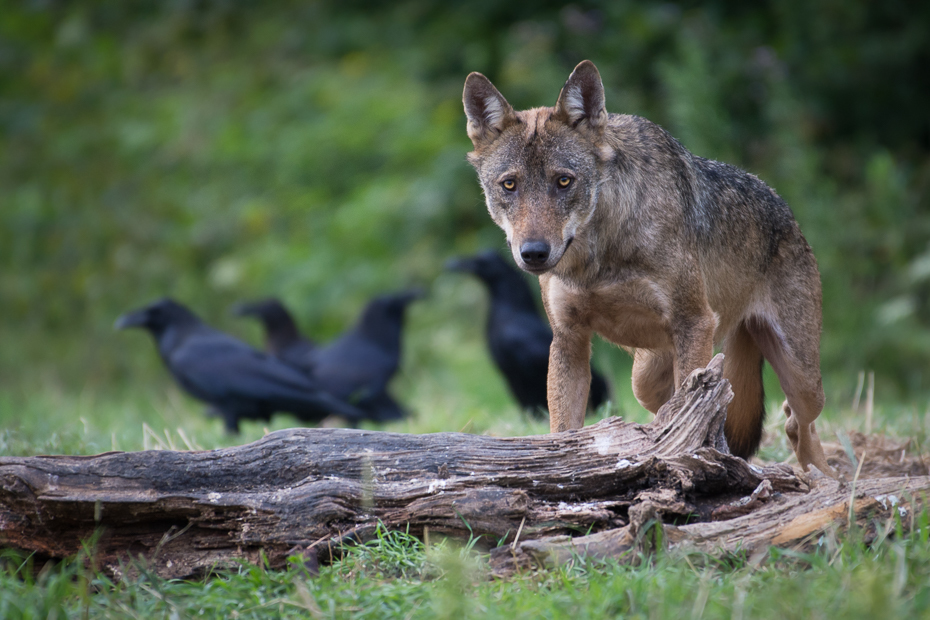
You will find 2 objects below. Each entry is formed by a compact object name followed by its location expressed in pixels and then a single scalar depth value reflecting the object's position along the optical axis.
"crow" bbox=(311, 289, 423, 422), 17.19
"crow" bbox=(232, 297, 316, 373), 19.81
